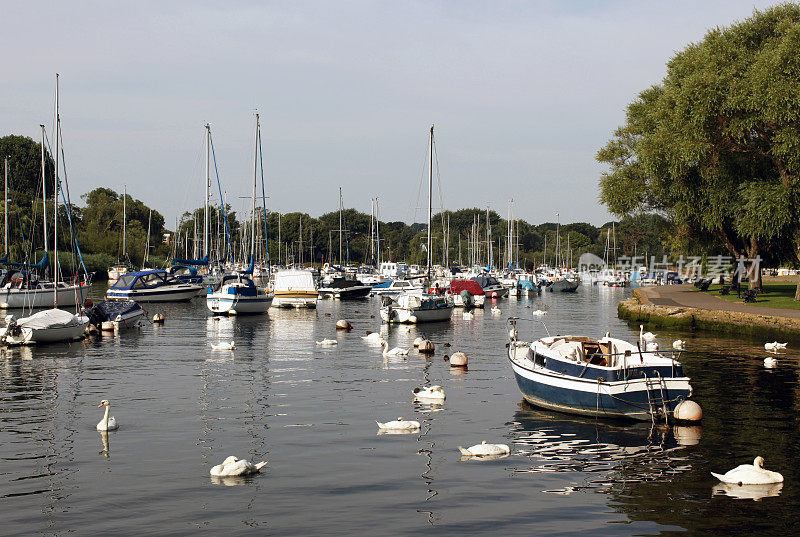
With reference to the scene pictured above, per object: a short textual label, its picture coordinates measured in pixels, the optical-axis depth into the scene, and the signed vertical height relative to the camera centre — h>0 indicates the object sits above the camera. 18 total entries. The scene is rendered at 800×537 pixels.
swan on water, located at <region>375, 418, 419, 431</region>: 20.78 -4.61
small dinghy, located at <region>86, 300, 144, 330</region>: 45.84 -3.40
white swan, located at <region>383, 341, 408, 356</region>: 35.48 -4.42
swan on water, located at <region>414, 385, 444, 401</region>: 24.80 -4.46
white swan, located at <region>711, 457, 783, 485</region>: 15.70 -4.57
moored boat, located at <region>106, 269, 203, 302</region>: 70.06 -2.78
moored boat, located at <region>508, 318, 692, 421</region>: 21.05 -3.49
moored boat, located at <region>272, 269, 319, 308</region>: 67.81 -2.94
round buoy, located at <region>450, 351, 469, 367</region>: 32.84 -4.45
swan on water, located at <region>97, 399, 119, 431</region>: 20.28 -4.42
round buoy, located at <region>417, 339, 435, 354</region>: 37.62 -4.46
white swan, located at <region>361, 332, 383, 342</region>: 41.62 -4.36
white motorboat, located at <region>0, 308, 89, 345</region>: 37.28 -3.47
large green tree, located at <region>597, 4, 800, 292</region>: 44.78 +7.64
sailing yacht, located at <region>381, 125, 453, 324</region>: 52.59 -3.61
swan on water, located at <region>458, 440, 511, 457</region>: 18.17 -4.65
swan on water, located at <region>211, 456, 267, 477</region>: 16.33 -4.52
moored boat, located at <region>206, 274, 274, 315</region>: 58.25 -3.17
